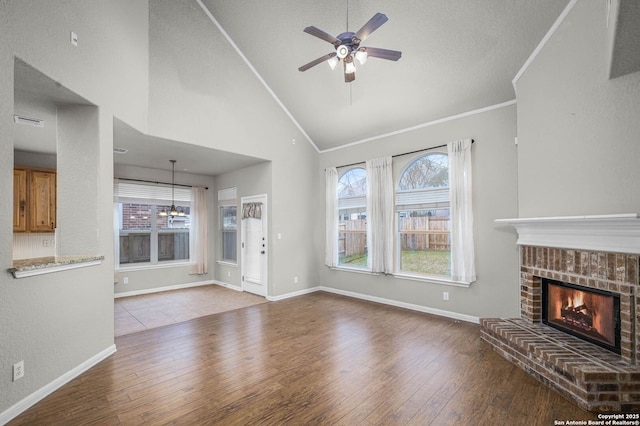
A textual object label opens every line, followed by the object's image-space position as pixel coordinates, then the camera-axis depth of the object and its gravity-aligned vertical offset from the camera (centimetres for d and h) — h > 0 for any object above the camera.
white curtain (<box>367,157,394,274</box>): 523 +1
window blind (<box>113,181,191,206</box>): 613 +52
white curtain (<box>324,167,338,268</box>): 616 -7
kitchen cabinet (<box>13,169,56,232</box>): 475 +28
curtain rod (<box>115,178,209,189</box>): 625 +79
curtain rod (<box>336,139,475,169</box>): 468 +110
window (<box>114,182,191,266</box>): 623 -19
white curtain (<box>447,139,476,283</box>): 427 +3
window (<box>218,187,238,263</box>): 691 -21
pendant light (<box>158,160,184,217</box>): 611 +28
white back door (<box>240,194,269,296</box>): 593 -62
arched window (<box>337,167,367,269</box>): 597 -7
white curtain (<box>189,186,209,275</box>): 704 -46
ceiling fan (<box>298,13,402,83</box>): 275 +169
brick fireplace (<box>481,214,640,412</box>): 227 -104
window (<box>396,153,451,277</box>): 476 -5
